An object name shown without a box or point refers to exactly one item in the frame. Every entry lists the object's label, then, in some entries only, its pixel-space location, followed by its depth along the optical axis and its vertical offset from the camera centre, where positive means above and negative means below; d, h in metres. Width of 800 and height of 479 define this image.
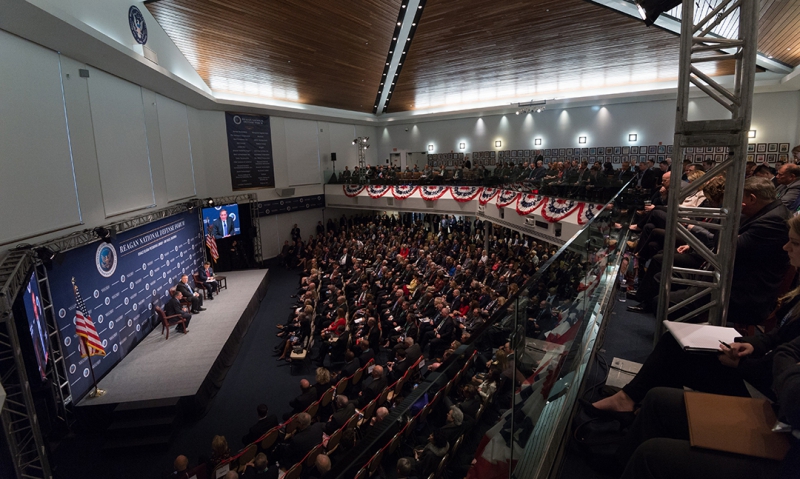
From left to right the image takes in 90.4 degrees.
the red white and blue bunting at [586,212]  9.77 -1.07
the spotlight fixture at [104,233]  7.97 -0.95
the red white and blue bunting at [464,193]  16.00 -0.80
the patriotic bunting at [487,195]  14.73 -0.84
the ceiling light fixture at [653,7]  4.85 +1.96
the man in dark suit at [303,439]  5.24 -3.41
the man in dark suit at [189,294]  11.50 -3.19
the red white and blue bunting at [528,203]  11.80 -0.97
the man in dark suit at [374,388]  6.27 -3.37
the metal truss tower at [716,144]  3.30 +0.17
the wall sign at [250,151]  17.02 +1.32
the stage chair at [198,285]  13.04 -3.38
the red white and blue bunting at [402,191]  18.23 -0.72
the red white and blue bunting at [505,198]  13.16 -0.88
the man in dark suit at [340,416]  5.68 -3.39
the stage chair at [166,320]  10.16 -3.52
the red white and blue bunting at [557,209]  10.68 -1.07
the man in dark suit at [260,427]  5.95 -3.66
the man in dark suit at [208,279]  13.11 -3.24
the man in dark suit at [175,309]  10.53 -3.29
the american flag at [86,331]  7.05 -2.56
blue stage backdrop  7.17 -2.23
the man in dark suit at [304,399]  6.54 -3.59
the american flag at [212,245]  14.24 -2.23
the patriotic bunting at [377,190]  19.13 -0.66
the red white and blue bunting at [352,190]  20.22 -0.65
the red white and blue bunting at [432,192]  17.19 -0.77
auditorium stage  7.54 -3.86
